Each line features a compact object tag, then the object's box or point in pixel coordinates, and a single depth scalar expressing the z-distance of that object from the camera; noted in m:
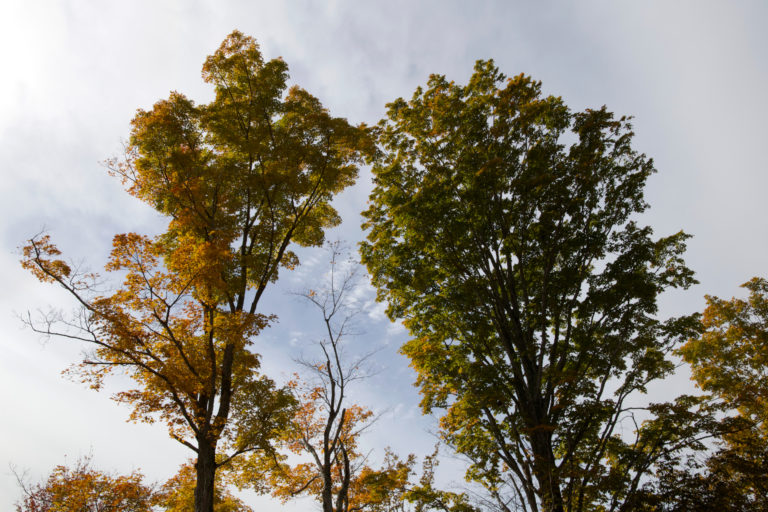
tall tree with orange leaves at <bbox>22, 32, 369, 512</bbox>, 7.77
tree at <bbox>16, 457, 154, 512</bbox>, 16.30
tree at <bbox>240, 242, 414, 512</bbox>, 10.12
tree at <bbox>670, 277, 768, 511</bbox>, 13.03
